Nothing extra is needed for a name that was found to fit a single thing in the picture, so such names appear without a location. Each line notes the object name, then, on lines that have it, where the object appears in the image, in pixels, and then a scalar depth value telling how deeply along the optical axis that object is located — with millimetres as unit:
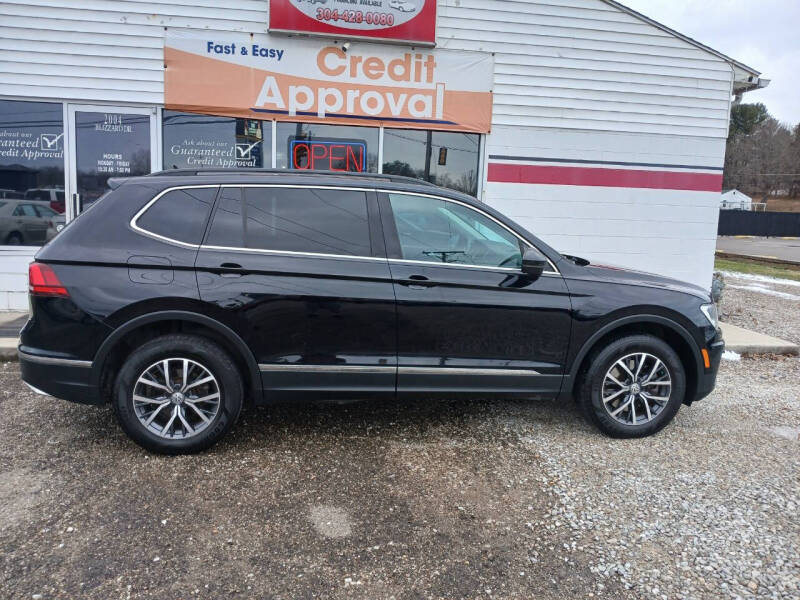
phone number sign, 7520
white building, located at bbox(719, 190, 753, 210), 64625
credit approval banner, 7551
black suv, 3664
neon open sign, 7906
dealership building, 7422
